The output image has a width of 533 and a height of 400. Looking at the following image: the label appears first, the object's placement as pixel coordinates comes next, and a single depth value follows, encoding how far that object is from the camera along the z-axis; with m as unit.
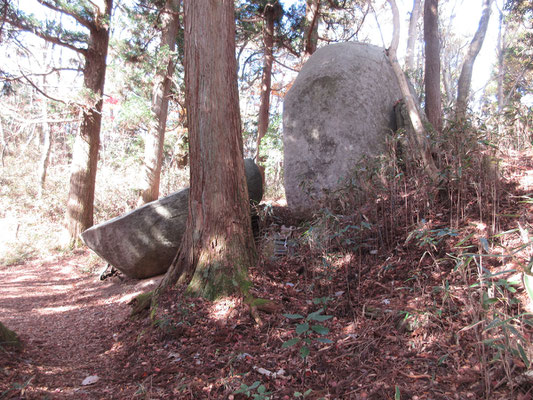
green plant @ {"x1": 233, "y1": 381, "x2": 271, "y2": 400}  1.95
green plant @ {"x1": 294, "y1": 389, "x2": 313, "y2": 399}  1.92
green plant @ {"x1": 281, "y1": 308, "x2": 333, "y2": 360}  1.83
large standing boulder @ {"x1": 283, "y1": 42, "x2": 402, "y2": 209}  5.13
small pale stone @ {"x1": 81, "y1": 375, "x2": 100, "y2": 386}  2.51
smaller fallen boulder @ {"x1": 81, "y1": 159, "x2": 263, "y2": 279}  5.14
